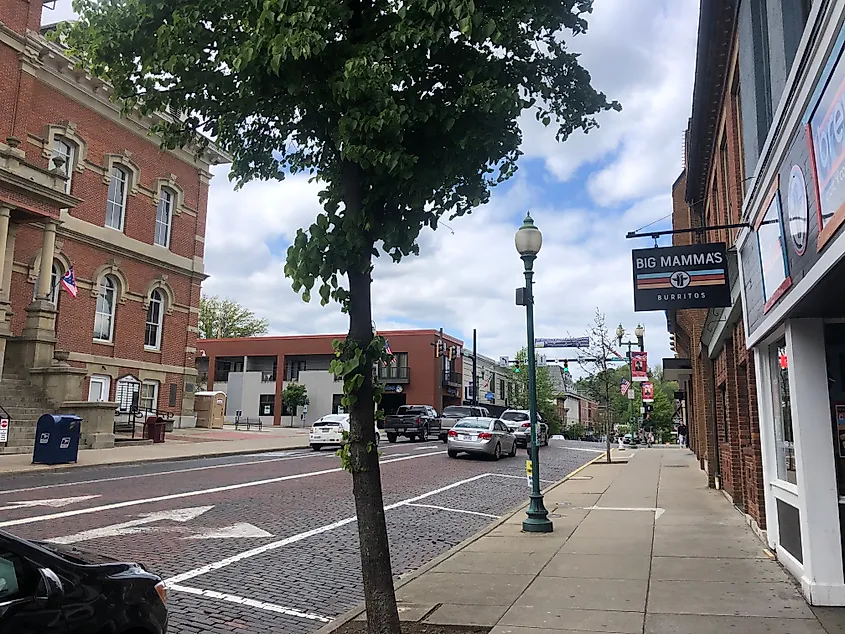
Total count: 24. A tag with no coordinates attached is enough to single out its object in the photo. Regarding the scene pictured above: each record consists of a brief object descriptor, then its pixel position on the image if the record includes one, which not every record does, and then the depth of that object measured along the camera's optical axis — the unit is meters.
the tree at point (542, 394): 52.22
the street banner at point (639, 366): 31.16
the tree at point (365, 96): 4.82
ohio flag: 24.34
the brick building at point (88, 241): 23.83
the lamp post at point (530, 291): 10.86
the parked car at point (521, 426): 32.41
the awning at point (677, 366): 23.16
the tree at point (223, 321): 76.75
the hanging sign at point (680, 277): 9.62
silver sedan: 23.41
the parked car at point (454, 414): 35.31
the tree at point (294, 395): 57.94
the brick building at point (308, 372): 58.28
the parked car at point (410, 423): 34.33
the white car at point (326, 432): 27.41
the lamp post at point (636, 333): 29.14
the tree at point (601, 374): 28.12
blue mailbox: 17.50
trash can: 26.20
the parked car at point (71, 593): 3.11
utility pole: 52.45
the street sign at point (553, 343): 65.27
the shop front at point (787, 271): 4.84
